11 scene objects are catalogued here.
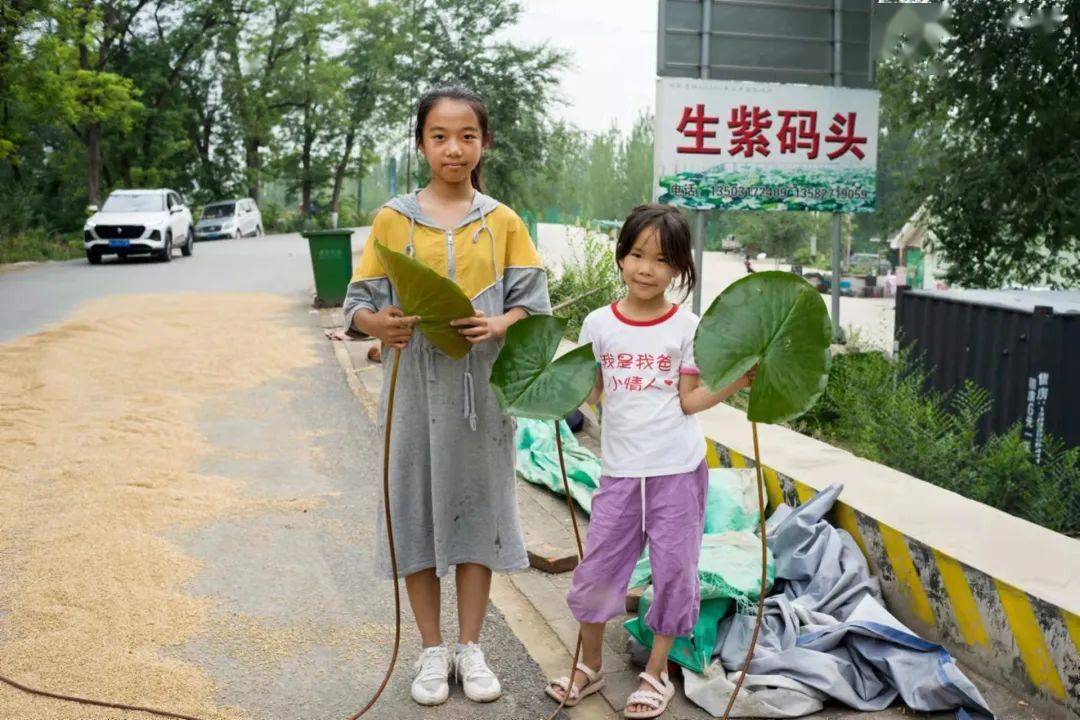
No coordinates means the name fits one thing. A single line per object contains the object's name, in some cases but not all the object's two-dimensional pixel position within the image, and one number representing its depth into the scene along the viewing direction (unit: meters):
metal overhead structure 10.22
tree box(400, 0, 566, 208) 25.11
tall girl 3.10
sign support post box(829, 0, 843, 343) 10.75
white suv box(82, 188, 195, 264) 22.17
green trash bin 14.35
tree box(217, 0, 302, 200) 45.53
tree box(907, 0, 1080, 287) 11.36
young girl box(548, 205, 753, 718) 3.11
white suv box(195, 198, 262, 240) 35.25
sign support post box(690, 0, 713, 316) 10.16
